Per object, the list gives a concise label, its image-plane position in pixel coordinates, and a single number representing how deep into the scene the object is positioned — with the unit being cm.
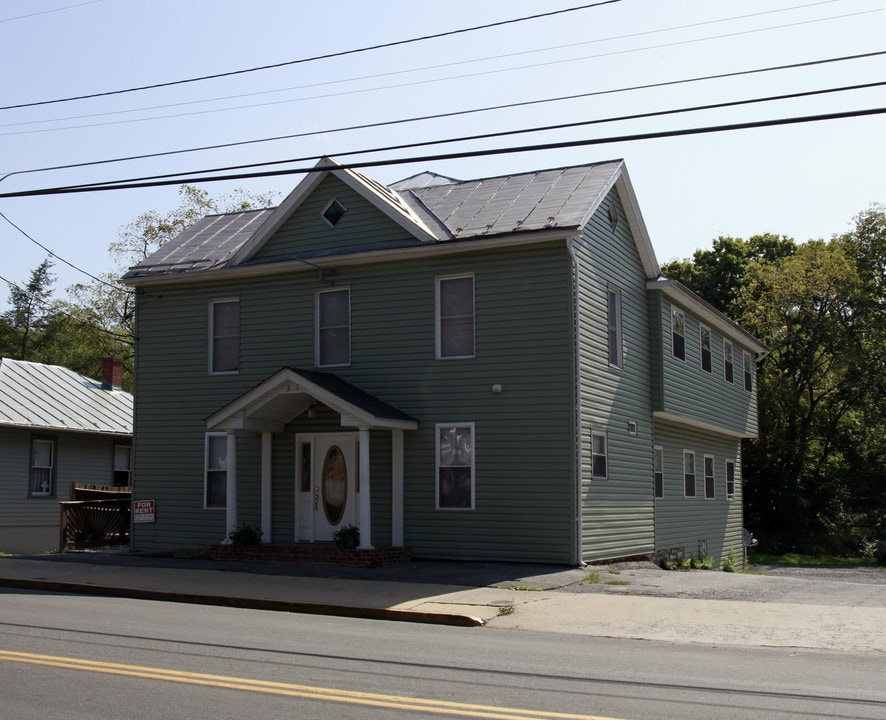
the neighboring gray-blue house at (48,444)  2736
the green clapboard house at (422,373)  1828
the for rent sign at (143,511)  2172
